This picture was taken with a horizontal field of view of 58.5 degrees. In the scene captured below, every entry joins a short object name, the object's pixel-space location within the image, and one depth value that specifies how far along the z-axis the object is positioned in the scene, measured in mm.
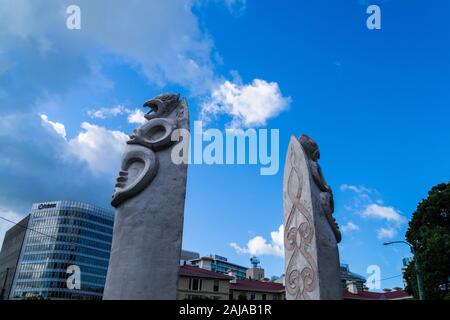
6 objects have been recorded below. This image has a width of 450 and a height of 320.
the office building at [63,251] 79875
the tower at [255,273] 58325
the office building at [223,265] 112381
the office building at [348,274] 83069
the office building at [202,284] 38688
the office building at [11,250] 84625
